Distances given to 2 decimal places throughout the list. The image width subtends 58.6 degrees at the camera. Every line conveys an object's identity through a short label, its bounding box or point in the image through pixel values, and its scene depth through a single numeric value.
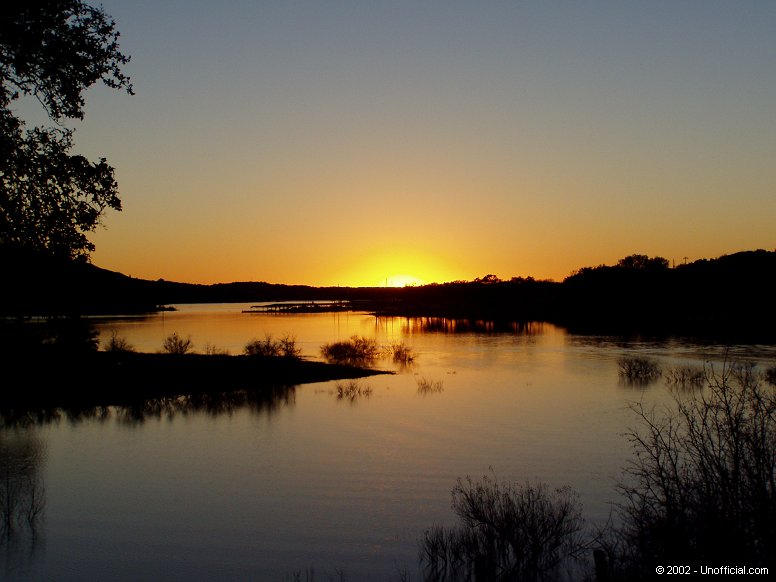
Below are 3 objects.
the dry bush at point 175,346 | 48.91
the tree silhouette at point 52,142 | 14.09
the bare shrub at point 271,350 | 49.38
